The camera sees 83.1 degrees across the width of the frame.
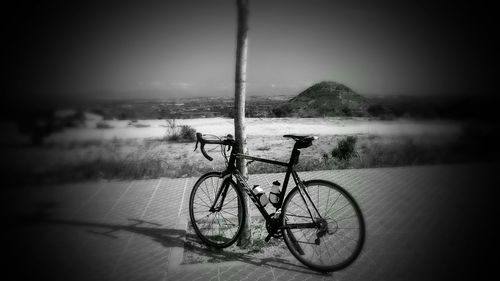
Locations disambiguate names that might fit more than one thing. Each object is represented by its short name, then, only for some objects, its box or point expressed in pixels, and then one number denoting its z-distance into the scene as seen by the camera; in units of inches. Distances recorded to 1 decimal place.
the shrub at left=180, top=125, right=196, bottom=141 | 572.0
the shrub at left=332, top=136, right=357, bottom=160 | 306.0
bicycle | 107.6
